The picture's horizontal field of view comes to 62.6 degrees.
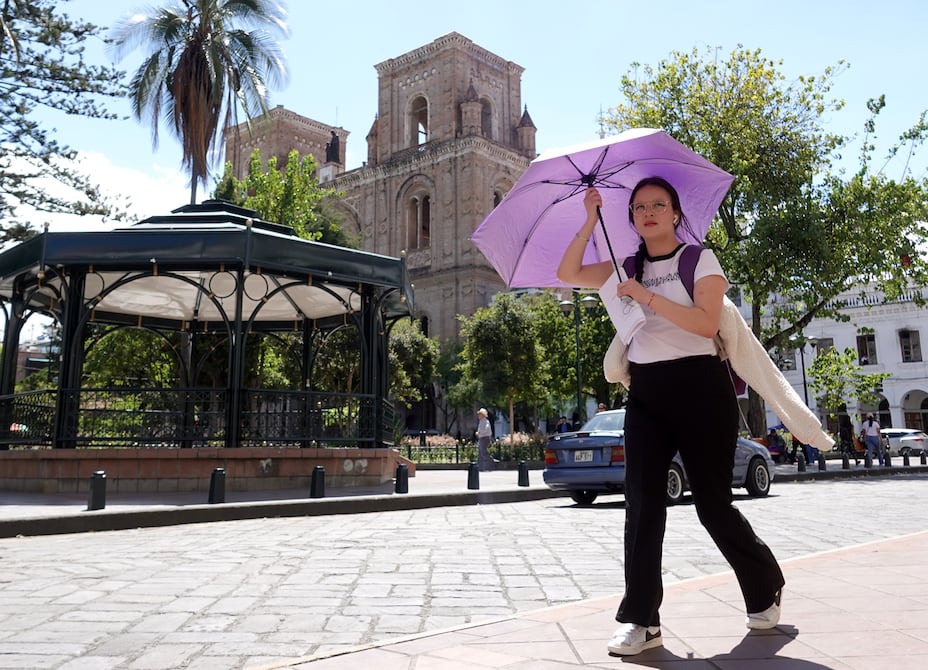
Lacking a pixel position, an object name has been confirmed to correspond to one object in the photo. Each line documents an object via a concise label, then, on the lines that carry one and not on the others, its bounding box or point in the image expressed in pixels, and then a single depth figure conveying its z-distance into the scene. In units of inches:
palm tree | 828.0
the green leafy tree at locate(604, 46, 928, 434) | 866.8
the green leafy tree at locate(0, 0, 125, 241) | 834.2
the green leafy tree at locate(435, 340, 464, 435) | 1704.0
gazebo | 457.7
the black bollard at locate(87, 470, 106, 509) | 333.1
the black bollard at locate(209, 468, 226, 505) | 376.2
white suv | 1432.1
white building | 1632.6
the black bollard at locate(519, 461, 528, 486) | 541.6
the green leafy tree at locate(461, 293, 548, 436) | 1299.2
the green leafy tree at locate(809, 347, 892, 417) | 1113.4
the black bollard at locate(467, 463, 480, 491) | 501.7
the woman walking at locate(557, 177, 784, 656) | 120.2
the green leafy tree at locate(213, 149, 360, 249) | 1008.0
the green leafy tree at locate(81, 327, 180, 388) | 857.5
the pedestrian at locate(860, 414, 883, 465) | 955.3
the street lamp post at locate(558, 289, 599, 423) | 923.4
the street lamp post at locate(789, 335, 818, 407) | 929.7
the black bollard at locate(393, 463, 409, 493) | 447.5
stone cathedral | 2062.0
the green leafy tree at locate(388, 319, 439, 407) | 1318.9
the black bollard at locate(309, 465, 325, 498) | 407.2
